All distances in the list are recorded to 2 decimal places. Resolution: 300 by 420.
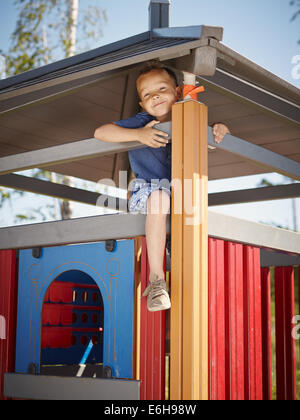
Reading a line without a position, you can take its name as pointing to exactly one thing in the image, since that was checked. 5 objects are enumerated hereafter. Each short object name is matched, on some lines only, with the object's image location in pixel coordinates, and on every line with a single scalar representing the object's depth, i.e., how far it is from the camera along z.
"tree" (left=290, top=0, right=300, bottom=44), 13.56
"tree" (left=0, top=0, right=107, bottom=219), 14.01
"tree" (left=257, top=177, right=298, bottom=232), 27.26
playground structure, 3.02
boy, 3.16
